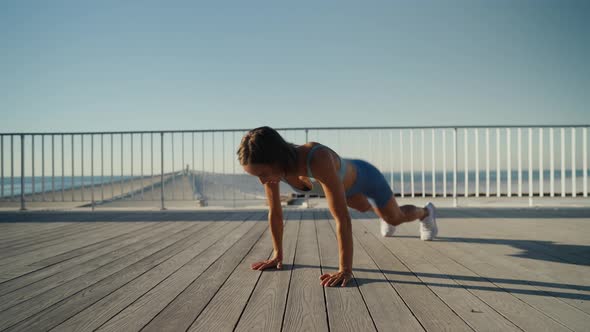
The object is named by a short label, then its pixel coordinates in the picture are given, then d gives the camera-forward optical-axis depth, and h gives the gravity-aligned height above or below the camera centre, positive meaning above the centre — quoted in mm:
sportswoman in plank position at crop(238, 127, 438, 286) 1365 -20
